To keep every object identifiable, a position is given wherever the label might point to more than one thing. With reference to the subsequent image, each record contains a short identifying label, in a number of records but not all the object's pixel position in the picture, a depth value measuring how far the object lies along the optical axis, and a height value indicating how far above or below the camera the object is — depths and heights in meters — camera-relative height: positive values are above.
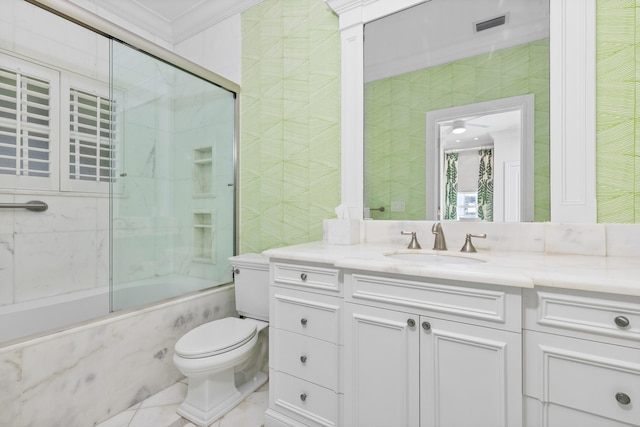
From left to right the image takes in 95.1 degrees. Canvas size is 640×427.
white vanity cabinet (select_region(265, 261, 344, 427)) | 1.21 -0.57
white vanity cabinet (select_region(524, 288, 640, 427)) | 0.74 -0.39
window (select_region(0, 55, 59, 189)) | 1.81 +0.57
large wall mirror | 1.30 +0.51
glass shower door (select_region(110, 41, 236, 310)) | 1.84 +0.22
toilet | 1.38 -0.68
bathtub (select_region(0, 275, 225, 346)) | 1.72 -0.58
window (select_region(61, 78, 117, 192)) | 2.05 +0.54
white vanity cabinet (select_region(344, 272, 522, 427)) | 0.87 -0.47
